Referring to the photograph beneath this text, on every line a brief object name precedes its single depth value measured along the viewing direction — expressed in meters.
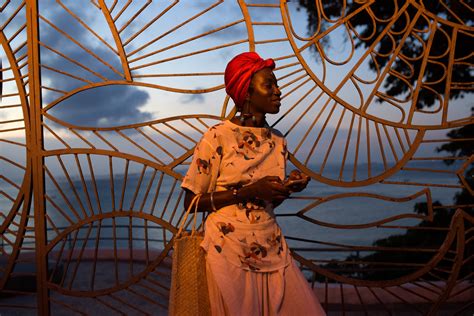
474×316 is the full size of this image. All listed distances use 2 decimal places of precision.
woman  1.79
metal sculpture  2.44
